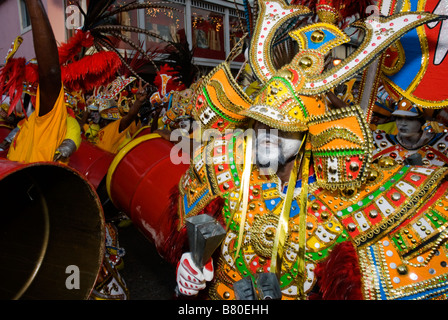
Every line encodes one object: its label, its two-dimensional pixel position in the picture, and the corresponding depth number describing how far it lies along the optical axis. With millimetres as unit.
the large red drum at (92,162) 2707
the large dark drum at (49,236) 1549
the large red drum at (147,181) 2148
